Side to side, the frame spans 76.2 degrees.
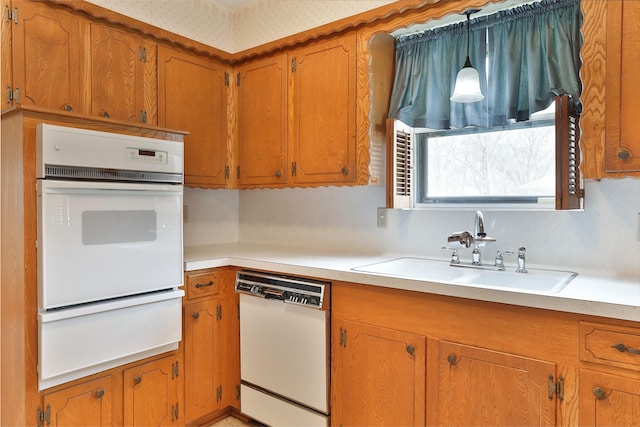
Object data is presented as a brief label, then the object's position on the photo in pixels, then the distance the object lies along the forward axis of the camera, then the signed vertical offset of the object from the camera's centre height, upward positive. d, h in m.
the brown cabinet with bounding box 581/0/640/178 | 1.52 +0.45
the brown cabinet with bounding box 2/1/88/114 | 1.89 +0.74
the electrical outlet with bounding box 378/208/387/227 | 2.52 -0.06
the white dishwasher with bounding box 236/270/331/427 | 2.03 -0.75
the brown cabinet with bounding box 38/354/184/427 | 1.78 -0.90
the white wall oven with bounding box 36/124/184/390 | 1.67 -0.19
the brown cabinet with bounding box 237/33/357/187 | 2.32 +0.56
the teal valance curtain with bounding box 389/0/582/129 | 1.90 +0.73
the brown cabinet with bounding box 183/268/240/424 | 2.25 -0.80
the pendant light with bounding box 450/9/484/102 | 2.04 +0.61
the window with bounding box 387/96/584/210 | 2.09 +0.22
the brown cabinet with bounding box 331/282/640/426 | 1.36 -0.61
